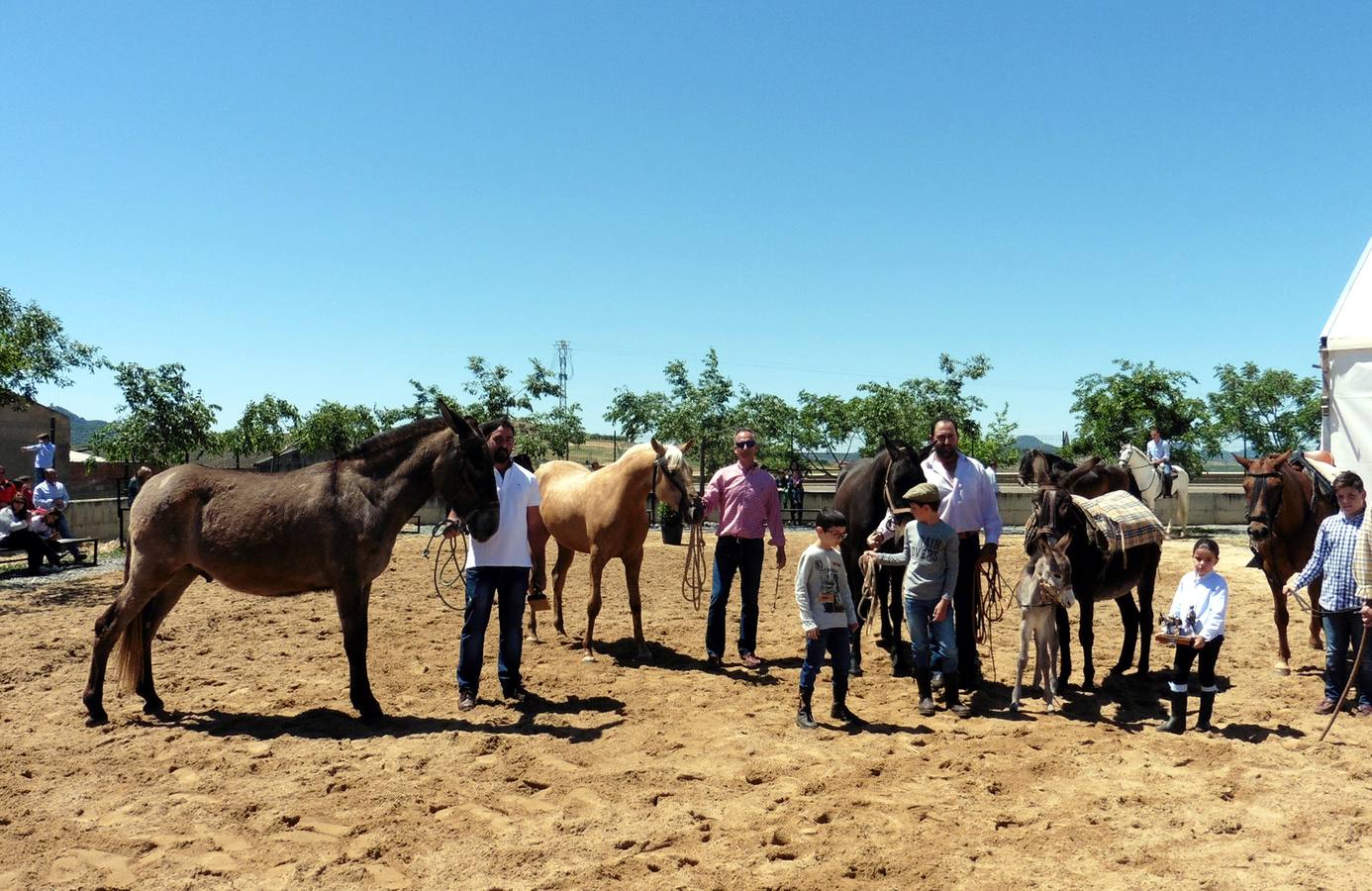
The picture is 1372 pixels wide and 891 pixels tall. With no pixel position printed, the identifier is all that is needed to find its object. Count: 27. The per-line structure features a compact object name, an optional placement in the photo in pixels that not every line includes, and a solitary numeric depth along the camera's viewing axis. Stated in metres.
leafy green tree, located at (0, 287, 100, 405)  26.12
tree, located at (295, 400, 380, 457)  44.06
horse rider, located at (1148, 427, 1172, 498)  19.53
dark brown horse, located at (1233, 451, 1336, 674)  7.33
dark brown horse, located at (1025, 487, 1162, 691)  5.98
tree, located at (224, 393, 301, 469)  42.97
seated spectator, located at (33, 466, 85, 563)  14.02
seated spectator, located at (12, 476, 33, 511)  13.82
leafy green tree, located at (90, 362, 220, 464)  27.33
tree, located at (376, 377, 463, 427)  26.09
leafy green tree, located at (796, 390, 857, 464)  29.56
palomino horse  7.62
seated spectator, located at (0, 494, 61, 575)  13.15
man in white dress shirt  6.22
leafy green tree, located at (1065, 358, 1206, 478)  23.34
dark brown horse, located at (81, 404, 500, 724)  5.87
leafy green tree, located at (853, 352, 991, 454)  27.59
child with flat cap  5.63
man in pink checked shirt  7.22
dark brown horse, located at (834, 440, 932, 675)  6.68
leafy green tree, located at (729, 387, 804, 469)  25.39
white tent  9.62
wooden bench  13.99
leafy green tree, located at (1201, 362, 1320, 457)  42.50
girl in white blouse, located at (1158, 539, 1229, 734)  5.43
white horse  19.34
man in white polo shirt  5.96
